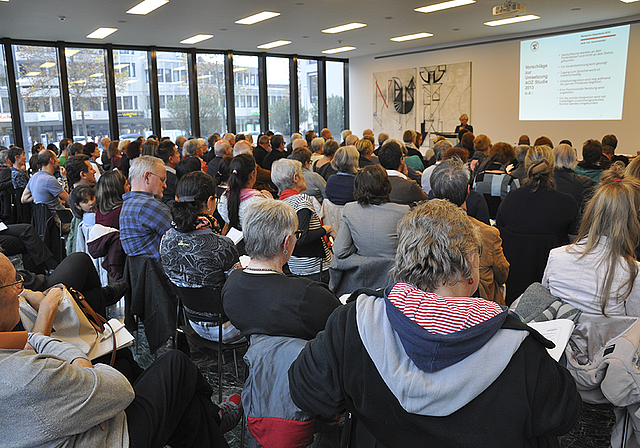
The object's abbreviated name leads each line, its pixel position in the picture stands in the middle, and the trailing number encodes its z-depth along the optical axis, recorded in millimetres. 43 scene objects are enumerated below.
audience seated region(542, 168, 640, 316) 2205
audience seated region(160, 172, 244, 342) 2738
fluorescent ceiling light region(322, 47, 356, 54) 12617
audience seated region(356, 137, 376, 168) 5891
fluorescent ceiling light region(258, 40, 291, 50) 11133
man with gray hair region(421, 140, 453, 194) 5547
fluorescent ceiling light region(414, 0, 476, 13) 7641
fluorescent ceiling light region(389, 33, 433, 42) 10841
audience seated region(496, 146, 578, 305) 3490
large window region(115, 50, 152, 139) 11234
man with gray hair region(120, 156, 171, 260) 3359
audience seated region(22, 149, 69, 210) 5461
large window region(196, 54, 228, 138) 12320
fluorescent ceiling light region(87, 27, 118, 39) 9102
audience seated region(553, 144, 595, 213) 4340
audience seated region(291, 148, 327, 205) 5223
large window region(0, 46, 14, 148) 9898
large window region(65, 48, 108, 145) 10672
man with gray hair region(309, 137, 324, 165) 7359
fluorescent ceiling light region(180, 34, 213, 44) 10156
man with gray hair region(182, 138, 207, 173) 7066
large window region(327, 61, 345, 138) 14797
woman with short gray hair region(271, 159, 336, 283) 3463
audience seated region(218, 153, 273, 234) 3990
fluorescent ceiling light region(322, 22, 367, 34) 9342
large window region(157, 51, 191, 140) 11812
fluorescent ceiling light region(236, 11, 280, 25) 8134
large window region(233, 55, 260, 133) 12898
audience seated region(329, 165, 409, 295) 3127
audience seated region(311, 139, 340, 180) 5945
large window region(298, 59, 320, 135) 14055
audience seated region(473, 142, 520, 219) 4852
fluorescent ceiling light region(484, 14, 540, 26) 9109
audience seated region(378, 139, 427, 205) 3973
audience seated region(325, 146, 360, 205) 4161
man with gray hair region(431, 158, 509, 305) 2789
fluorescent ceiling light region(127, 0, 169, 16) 7066
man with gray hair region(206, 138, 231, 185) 6286
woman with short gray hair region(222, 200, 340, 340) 1904
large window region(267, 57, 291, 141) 13469
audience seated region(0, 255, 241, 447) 1414
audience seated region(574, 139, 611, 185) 5152
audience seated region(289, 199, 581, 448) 1180
